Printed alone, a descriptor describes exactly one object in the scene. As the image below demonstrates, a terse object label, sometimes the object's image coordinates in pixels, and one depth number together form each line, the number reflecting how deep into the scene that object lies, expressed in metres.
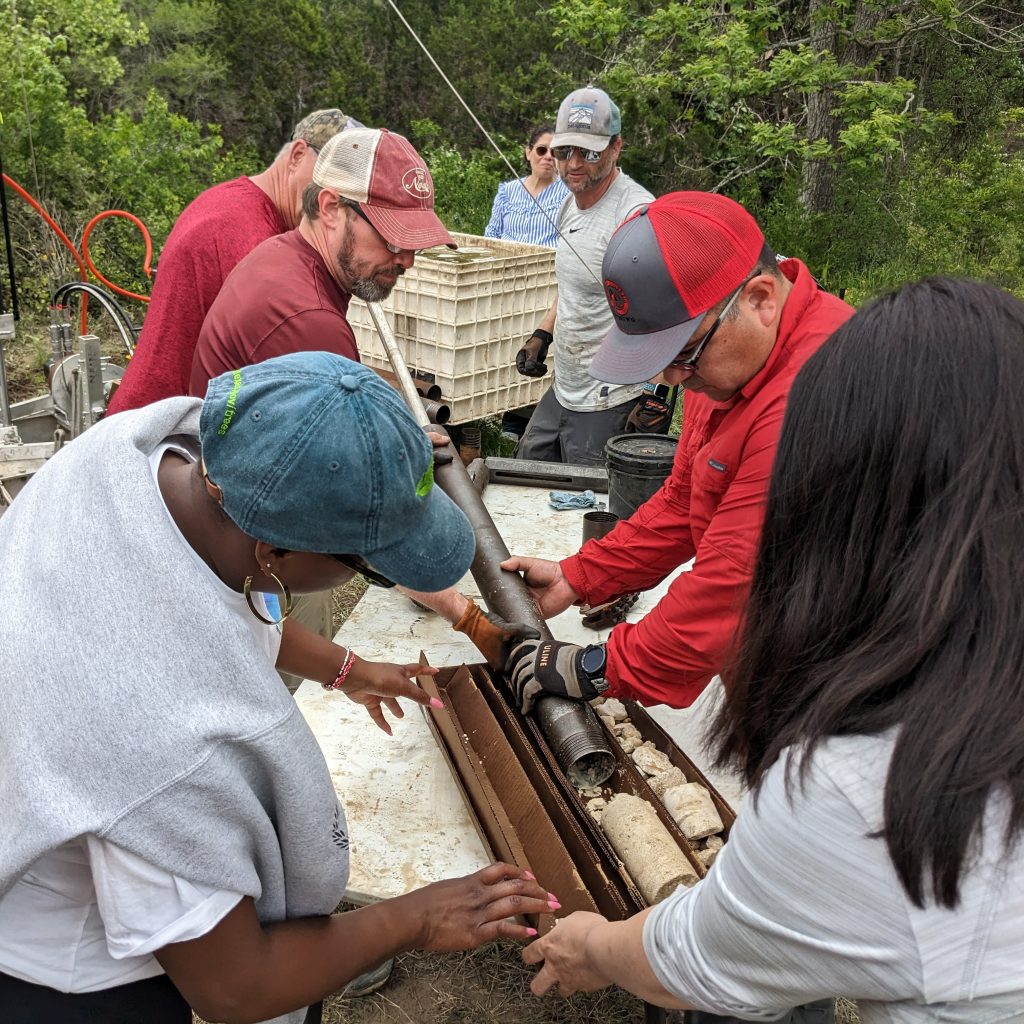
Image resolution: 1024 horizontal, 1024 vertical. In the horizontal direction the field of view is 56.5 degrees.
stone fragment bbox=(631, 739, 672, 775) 2.57
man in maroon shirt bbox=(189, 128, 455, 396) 2.54
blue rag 4.27
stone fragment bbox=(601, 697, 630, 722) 2.83
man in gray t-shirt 4.81
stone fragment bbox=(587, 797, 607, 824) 2.41
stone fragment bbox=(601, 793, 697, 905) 2.11
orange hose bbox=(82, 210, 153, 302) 5.44
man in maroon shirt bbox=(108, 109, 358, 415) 3.03
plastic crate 5.05
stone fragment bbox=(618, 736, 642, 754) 2.69
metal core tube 2.52
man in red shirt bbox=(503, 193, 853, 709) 2.25
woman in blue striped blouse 6.05
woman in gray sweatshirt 1.22
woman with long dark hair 1.06
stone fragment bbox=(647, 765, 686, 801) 2.47
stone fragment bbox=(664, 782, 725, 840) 2.31
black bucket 3.55
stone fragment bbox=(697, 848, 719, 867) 2.27
